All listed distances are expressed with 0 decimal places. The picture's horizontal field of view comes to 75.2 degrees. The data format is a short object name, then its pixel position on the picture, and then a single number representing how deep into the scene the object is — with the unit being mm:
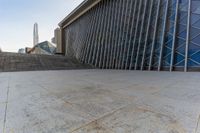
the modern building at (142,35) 11203
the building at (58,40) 39506
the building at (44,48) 55531
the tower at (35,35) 120800
